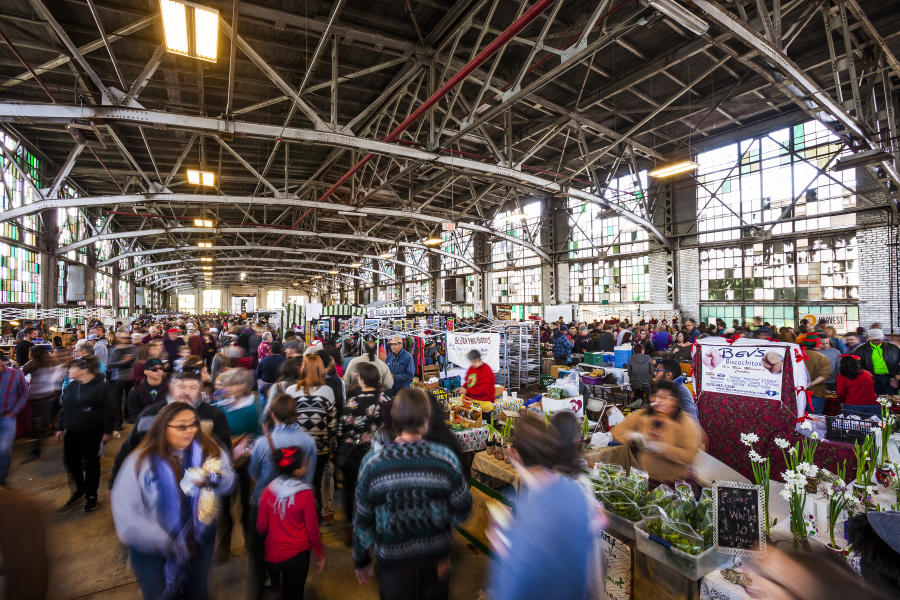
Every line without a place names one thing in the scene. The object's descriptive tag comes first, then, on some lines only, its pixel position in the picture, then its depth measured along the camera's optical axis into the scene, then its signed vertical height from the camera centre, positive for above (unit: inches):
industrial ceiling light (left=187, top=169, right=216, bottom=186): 325.1 +109.6
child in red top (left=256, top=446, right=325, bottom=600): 87.8 -48.5
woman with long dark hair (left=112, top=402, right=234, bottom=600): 75.3 -40.0
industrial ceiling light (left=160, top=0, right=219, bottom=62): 147.4 +110.6
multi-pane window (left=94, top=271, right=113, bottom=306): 819.8 +42.2
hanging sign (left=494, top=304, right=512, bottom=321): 740.6 -12.1
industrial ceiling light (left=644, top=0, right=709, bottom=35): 172.6 +131.7
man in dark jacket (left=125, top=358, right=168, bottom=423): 144.0 -30.9
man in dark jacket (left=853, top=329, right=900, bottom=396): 234.5 -35.1
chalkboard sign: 79.7 -44.8
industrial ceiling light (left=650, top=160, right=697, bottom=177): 340.2 +119.3
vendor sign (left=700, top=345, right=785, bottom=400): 139.7 -25.1
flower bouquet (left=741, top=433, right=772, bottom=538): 90.0 -42.0
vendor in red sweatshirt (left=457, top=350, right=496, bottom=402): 204.5 -40.4
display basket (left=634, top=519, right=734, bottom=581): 78.3 -53.0
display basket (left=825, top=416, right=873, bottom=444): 123.4 -40.7
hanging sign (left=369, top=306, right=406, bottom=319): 569.0 -8.0
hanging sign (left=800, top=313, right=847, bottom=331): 430.0 -19.8
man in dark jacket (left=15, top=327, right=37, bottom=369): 292.5 -32.3
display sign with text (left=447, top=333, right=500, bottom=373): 297.4 -31.4
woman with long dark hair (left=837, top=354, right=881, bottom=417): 177.3 -38.7
